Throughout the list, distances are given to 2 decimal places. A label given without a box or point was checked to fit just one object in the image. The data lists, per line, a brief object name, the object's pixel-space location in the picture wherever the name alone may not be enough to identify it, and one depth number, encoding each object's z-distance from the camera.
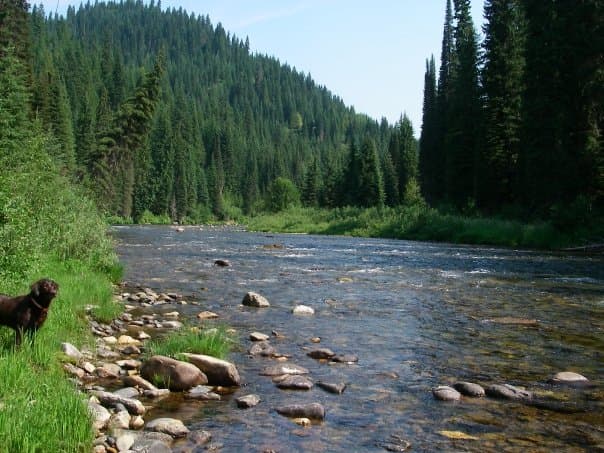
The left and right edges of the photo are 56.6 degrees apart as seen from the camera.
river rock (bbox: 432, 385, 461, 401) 7.79
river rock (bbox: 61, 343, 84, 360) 8.27
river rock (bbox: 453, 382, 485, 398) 7.98
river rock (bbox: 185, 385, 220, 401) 7.56
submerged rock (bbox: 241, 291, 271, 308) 14.86
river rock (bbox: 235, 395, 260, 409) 7.28
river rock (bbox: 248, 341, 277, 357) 9.95
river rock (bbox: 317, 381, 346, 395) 8.01
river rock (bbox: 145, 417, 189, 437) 6.14
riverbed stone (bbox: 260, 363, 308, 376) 8.80
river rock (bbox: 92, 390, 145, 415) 6.75
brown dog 7.12
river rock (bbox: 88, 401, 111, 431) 5.80
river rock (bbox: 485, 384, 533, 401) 7.84
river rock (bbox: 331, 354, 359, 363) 9.70
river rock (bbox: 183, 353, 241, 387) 8.16
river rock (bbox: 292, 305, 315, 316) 14.02
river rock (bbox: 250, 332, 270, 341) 11.07
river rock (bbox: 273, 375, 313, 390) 8.12
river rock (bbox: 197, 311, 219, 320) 12.99
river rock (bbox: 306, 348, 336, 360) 9.89
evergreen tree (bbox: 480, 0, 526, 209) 52.22
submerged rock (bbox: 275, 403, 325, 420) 6.96
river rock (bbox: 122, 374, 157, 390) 7.64
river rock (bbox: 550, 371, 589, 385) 8.51
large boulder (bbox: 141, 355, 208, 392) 7.90
